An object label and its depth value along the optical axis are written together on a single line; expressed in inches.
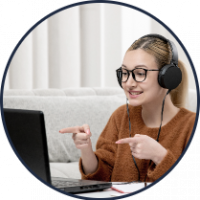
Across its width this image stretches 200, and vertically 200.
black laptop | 78.2
